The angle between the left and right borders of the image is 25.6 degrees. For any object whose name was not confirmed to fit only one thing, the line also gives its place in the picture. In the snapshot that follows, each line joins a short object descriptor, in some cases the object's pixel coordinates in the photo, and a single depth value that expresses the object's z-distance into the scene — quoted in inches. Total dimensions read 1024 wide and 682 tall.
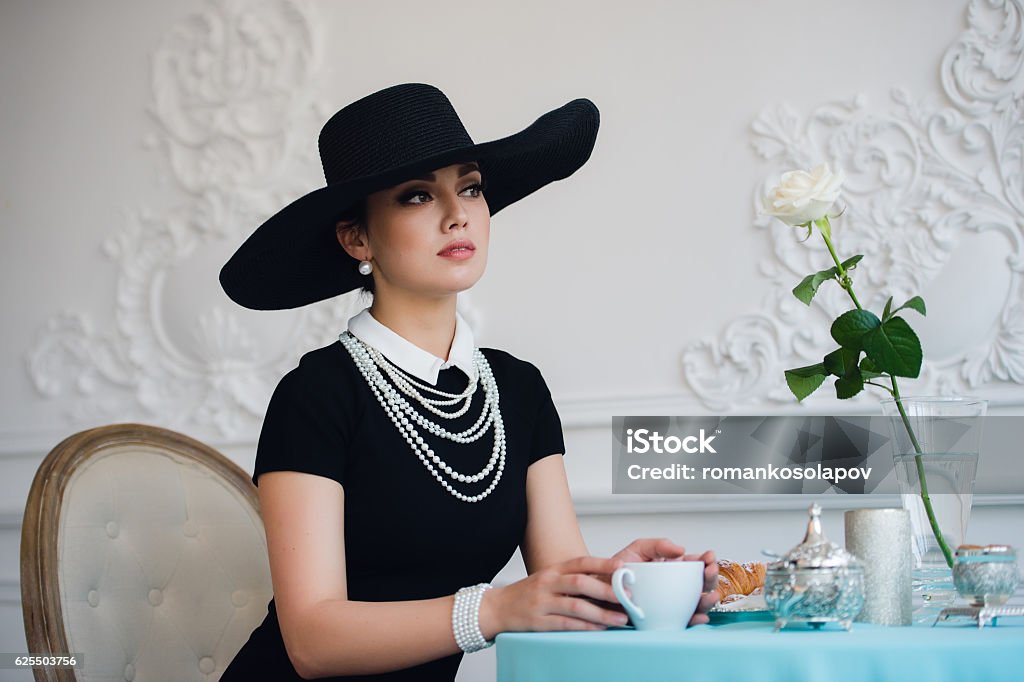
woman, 108.0
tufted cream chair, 116.3
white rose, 102.1
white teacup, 90.7
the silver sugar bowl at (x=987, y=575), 90.2
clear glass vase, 99.5
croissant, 105.4
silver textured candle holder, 92.9
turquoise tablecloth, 83.3
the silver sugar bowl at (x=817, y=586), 87.5
